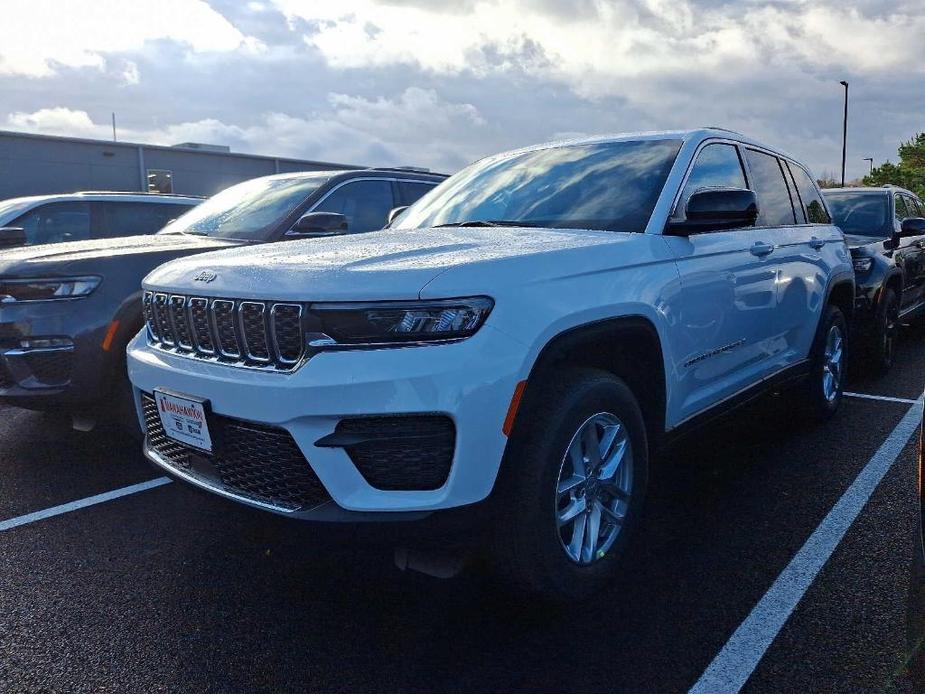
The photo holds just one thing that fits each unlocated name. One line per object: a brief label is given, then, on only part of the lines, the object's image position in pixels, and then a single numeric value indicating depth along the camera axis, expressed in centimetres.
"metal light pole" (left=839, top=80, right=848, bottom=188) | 4351
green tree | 4384
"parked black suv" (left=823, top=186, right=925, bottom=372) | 679
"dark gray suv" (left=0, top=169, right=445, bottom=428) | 425
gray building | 2262
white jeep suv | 232
